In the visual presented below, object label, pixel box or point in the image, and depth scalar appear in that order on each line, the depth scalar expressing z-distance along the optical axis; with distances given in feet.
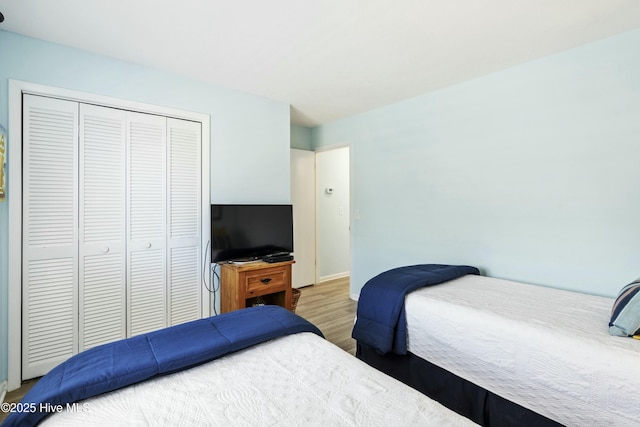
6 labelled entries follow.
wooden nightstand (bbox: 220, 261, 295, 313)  8.86
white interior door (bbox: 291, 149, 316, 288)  14.53
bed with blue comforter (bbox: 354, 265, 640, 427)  4.46
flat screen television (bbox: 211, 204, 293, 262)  9.15
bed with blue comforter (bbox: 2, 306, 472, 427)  2.97
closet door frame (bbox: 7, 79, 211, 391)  6.86
